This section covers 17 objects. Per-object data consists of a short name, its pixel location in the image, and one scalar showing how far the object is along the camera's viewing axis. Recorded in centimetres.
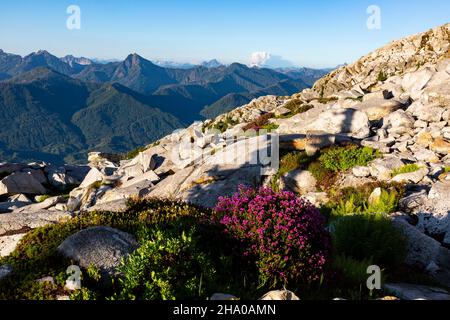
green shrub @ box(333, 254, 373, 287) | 756
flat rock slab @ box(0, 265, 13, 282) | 673
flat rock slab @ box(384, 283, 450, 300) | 724
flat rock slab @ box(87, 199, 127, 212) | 1122
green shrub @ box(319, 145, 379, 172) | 1579
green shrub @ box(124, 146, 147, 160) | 5398
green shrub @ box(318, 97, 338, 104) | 4341
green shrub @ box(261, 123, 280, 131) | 2832
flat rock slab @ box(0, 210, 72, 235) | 1021
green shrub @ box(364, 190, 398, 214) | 1159
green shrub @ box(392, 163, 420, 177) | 1452
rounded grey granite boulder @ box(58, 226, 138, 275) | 704
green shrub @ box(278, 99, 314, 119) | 3888
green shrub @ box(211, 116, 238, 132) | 6161
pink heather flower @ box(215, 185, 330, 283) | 700
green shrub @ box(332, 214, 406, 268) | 907
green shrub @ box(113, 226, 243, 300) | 589
